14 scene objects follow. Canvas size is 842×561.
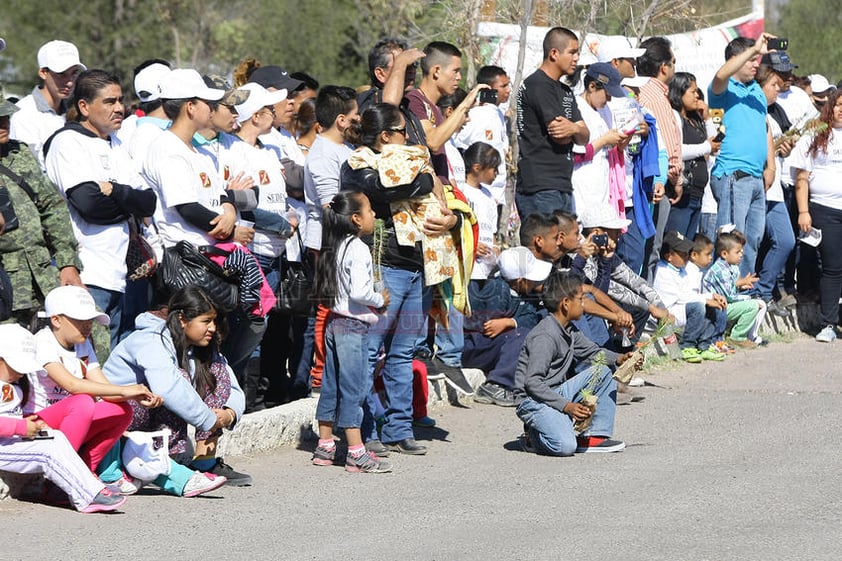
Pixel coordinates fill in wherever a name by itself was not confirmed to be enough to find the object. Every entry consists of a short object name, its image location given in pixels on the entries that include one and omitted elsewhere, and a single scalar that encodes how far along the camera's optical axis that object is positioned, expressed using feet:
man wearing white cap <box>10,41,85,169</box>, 54.44
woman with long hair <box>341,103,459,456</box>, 53.01
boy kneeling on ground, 54.24
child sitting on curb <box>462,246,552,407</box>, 65.05
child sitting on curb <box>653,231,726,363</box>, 77.87
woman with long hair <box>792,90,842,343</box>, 86.94
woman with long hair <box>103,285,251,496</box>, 46.21
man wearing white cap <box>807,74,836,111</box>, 97.83
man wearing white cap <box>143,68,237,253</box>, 50.55
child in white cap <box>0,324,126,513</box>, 42.63
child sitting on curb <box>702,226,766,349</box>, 81.15
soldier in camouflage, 47.91
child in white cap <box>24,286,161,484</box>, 43.96
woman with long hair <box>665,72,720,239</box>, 80.38
